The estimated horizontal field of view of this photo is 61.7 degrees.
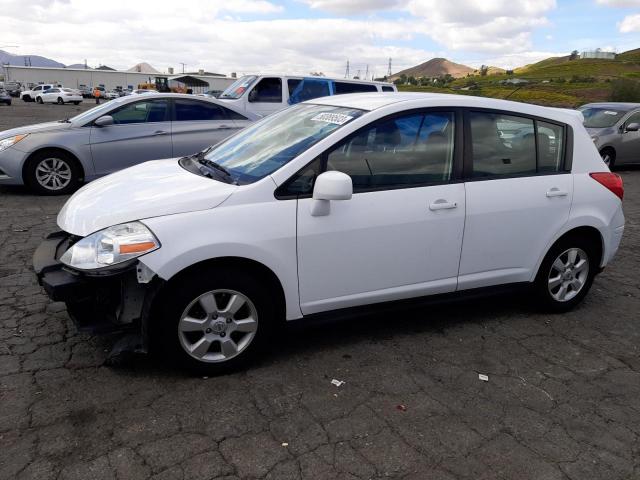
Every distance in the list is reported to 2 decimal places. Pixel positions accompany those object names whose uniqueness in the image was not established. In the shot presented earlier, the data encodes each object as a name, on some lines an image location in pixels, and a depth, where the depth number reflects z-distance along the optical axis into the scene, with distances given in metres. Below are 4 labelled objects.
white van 12.24
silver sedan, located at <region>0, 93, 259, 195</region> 7.54
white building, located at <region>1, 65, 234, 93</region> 84.94
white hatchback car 2.96
